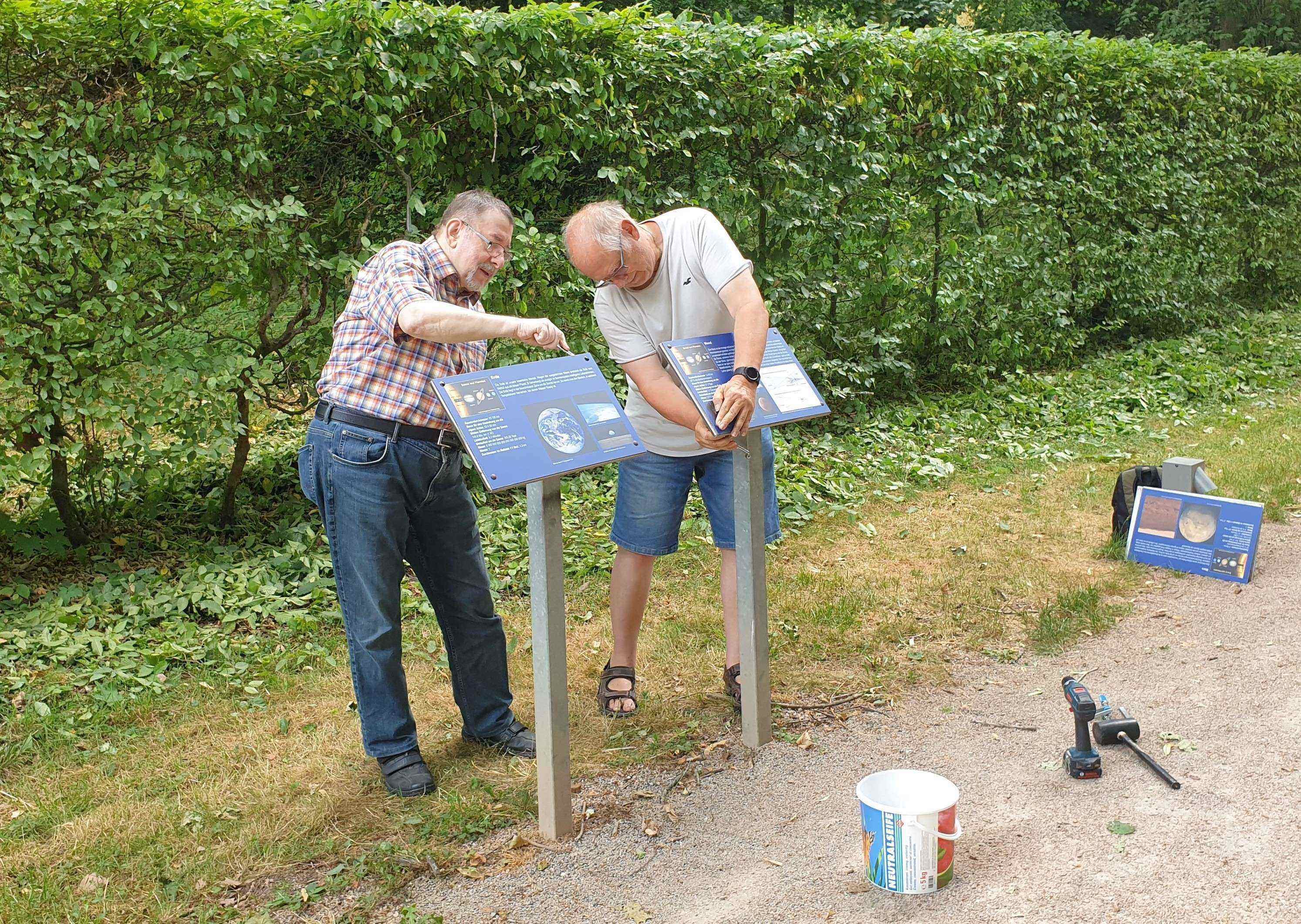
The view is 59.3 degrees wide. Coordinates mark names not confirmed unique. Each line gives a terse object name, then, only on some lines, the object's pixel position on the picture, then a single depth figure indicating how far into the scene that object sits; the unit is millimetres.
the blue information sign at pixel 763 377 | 3504
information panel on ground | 5125
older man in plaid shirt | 3299
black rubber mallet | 3646
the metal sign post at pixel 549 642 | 3209
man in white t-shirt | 3533
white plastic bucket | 2906
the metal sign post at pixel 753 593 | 3715
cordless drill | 3469
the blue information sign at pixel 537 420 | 3043
